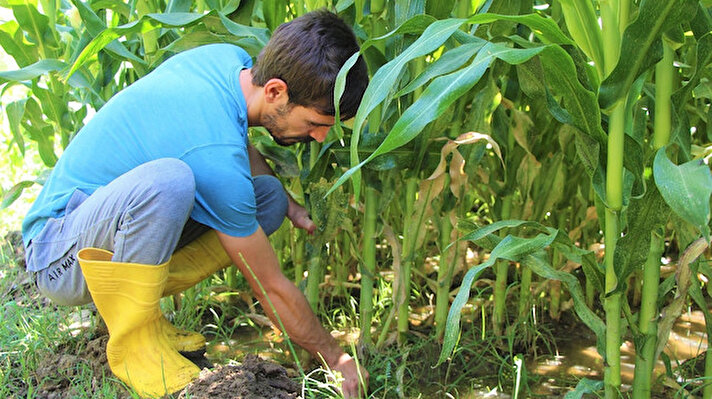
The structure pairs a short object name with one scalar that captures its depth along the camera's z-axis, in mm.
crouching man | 1848
